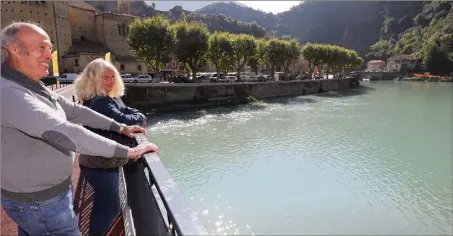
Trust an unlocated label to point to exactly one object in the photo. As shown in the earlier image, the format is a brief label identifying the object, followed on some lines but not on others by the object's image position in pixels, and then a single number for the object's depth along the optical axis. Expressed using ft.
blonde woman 9.81
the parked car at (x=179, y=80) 132.57
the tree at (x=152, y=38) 113.09
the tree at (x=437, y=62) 318.45
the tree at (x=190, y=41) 122.01
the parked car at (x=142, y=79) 124.51
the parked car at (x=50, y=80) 88.33
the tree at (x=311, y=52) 190.90
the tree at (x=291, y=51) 162.01
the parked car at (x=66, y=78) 111.24
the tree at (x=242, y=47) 138.41
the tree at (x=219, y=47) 133.39
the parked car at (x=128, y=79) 123.22
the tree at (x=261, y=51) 150.39
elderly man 5.91
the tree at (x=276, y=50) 157.38
